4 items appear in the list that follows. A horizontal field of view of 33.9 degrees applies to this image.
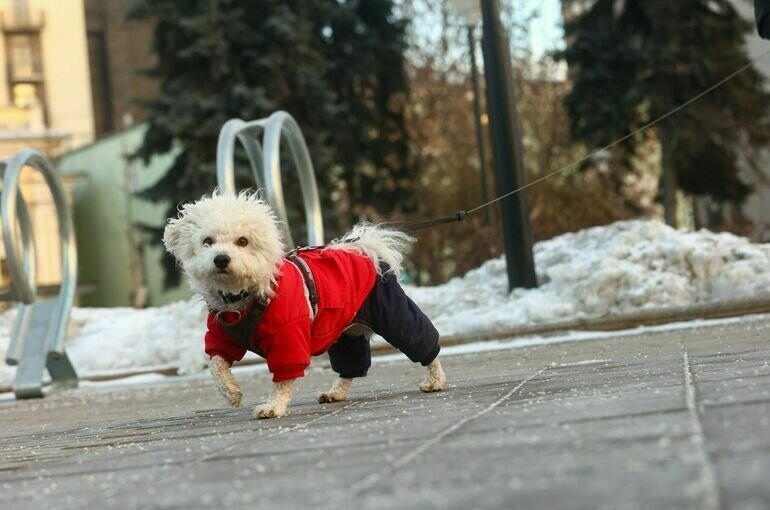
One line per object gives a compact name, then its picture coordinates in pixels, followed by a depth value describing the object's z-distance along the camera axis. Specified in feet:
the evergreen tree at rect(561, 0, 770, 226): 76.43
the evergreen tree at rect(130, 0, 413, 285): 76.74
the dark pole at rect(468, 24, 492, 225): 68.30
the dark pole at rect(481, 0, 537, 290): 44.55
